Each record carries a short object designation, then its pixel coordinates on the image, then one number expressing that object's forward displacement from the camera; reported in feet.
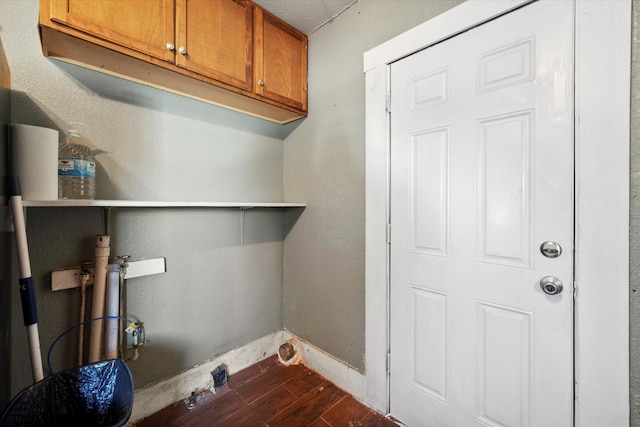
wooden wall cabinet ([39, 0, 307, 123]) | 3.39
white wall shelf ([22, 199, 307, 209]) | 3.08
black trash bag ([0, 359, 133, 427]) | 2.94
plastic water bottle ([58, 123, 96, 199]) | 3.63
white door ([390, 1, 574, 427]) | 3.13
